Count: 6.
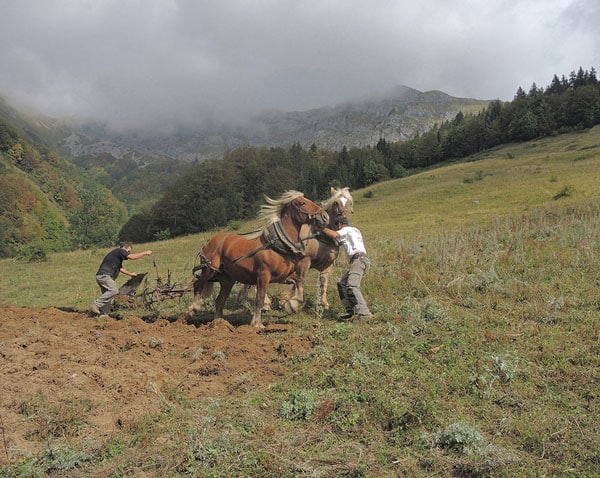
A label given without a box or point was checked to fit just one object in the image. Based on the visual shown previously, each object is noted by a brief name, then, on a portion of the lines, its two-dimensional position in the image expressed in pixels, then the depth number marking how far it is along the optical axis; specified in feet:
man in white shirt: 24.84
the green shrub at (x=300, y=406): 14.33
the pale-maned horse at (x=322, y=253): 28.35
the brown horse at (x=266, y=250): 25.84
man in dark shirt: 30.50
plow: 31.91
